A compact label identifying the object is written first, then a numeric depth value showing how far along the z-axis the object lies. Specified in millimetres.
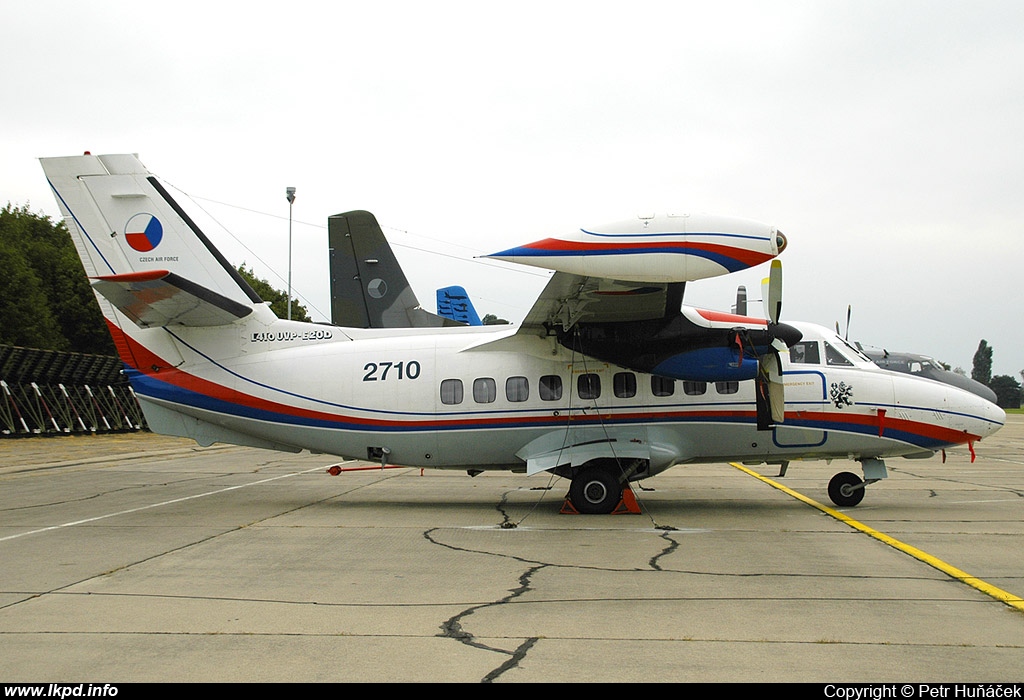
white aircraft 13805
